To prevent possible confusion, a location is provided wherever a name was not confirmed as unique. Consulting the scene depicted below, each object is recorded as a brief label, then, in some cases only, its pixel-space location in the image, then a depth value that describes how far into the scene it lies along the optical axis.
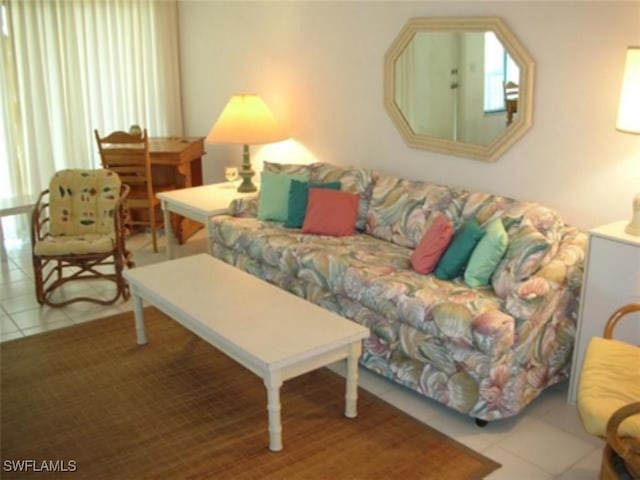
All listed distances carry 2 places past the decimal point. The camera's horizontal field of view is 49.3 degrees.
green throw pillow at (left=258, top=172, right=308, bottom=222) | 4.58
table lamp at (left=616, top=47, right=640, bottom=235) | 2.86
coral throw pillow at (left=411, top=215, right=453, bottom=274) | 3.57
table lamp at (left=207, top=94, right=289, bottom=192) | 4.95
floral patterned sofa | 2.99
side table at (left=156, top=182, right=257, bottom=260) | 4.77
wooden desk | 5.68
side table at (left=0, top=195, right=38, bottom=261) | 5.16
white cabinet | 2.97
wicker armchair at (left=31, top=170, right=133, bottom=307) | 4.49
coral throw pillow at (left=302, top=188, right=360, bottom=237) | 4.25
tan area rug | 2.81
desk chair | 5.47
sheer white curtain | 5.75
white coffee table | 2.84
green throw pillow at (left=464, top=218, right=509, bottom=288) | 3.29
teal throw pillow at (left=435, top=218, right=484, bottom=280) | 3.44
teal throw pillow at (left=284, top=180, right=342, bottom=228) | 4.43
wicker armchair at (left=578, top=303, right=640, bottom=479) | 2.18
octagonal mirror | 3.67
